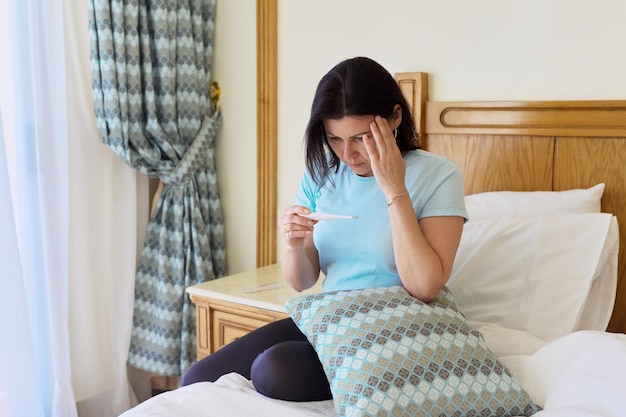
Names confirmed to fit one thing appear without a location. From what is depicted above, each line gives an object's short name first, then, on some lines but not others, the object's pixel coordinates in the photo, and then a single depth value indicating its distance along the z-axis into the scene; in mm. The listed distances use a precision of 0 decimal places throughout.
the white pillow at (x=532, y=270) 1886
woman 1615
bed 1417
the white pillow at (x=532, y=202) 2033
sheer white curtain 2298
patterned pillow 1379
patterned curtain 2604
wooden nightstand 2285
